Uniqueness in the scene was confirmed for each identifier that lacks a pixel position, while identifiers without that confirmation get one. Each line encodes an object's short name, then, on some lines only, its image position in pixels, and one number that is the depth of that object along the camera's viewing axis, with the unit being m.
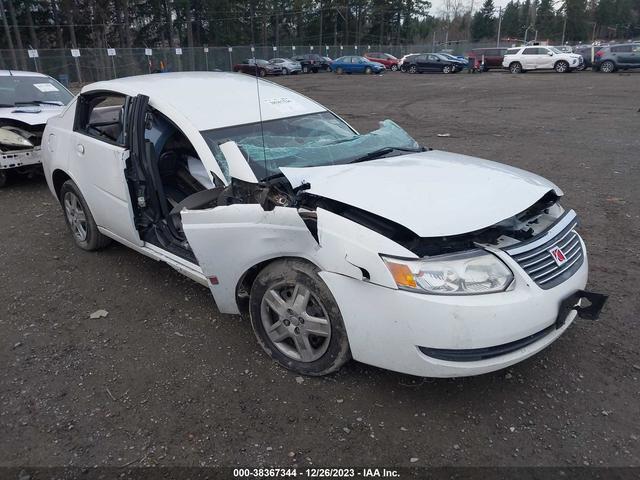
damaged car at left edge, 6.64
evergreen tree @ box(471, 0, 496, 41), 95.19
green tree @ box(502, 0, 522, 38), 96.25
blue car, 37.62
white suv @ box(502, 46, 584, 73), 29.78
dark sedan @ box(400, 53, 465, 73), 35.50
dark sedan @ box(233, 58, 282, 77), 37.03
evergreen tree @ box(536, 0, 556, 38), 93.25
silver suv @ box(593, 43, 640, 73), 27.92
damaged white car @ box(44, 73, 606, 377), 2.32
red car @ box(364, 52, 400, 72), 42.12
